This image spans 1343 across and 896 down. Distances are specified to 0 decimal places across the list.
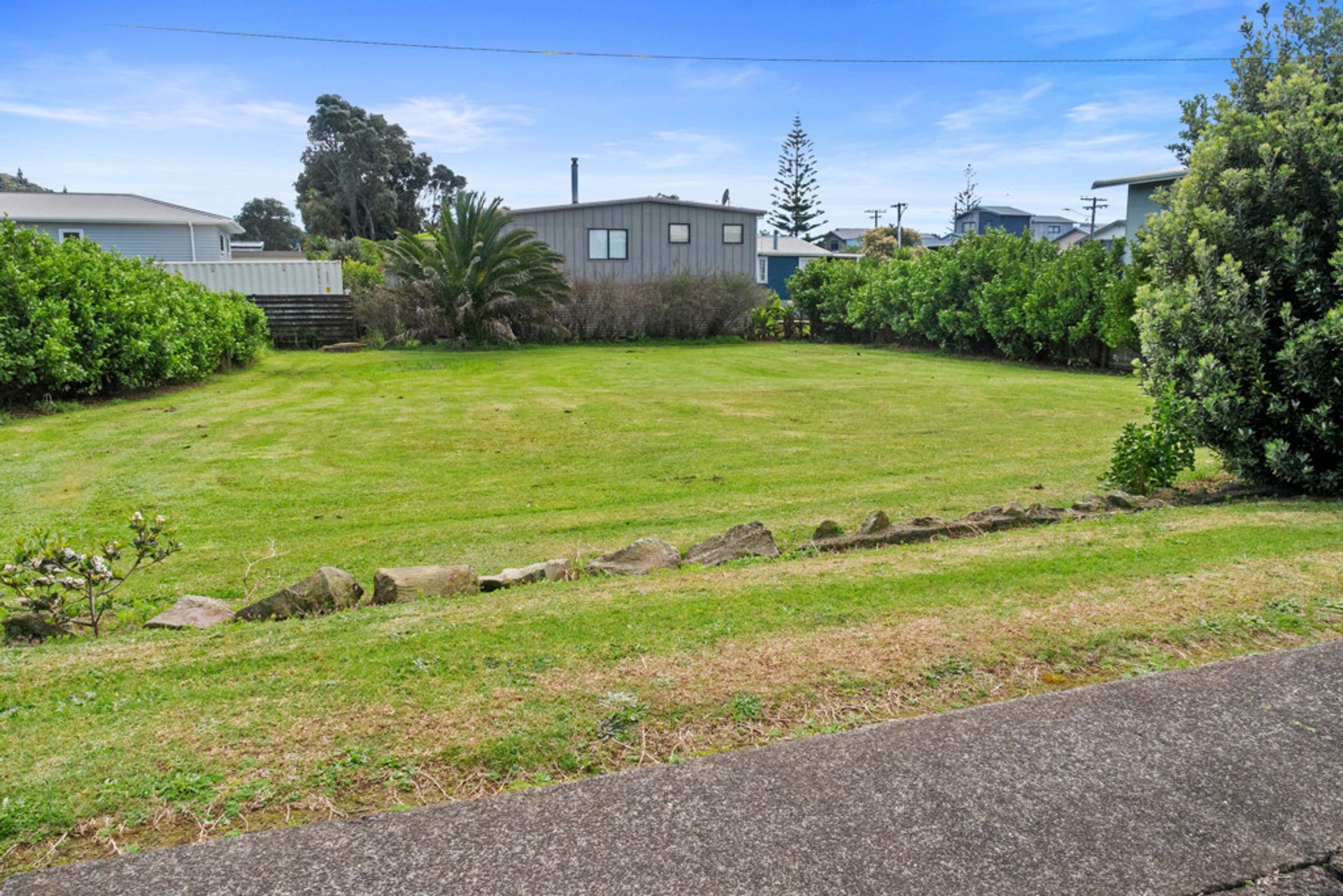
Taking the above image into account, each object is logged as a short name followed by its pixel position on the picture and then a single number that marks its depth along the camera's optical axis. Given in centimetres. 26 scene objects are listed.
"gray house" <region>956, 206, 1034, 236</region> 7419
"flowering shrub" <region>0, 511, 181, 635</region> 421
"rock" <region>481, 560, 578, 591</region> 481
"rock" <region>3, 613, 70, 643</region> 428
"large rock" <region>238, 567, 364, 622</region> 443
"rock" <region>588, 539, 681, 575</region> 508
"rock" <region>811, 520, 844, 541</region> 570
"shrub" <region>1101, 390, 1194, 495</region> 700
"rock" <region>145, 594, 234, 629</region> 437
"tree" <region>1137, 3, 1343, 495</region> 612
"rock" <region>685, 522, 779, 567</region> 522
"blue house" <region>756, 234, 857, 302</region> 4619
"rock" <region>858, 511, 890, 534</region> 554
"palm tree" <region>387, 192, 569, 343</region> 2172
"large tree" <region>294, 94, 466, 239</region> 5750
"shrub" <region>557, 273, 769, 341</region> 2419
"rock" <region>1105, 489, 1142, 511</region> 625
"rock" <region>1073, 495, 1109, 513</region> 626
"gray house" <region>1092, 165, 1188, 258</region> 2048
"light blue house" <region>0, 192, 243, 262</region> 3158
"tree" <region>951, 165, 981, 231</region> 7394
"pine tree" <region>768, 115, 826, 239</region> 6606
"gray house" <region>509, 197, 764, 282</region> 3120
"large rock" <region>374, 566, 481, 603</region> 454
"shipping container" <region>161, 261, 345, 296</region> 2286
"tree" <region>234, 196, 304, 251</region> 7306
